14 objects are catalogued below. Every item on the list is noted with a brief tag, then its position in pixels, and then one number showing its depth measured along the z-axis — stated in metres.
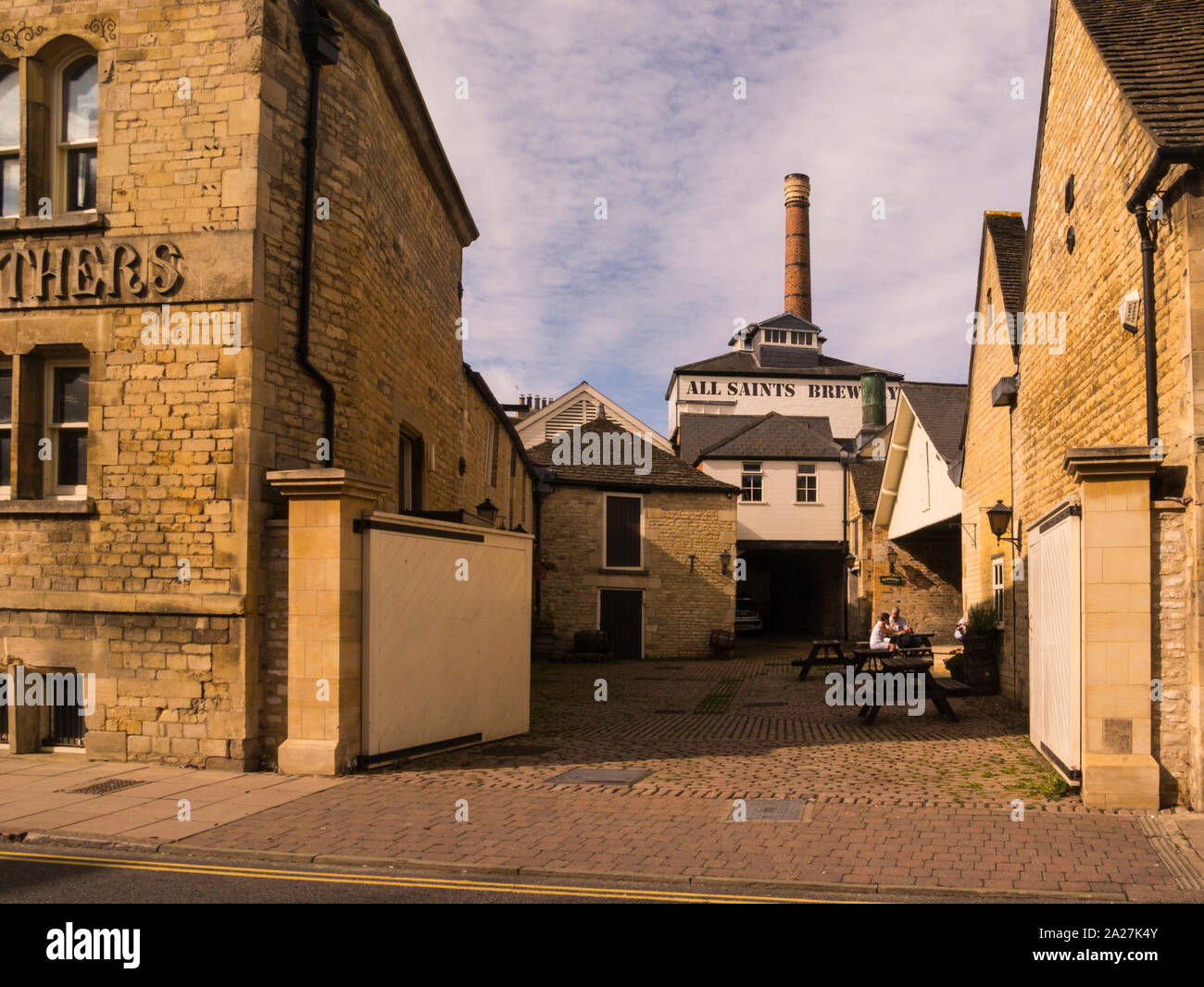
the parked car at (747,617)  37.16
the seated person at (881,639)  16.58
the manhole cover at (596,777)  9.20
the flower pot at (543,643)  27.00
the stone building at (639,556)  28.00
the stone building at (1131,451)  7.83
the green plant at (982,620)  16.42
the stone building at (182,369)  9.62
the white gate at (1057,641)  8.31
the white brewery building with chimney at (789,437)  36.19
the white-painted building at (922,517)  23.42
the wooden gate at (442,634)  9.73
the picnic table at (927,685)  12.30
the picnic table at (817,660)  18.39
